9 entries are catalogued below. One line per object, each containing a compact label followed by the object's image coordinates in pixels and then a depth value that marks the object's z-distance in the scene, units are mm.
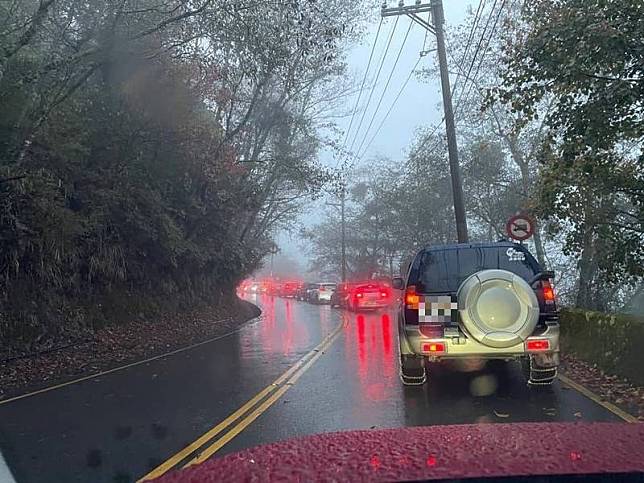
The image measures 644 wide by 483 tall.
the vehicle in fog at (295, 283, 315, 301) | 55094
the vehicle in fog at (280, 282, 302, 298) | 66944
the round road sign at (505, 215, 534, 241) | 15766
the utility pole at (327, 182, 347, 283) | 59362
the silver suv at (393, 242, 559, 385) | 8141
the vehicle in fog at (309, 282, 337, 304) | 45500
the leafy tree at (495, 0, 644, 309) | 8977
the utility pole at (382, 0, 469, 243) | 20719
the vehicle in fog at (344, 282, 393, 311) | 31562
